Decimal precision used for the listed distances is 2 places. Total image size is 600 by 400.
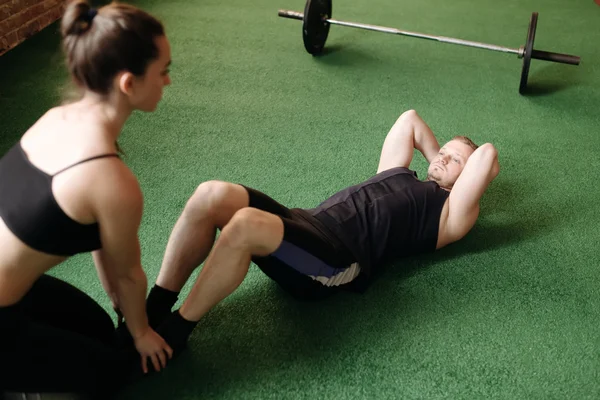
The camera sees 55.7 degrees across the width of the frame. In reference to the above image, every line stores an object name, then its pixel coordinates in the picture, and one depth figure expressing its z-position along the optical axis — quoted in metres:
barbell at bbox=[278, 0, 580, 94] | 2.52
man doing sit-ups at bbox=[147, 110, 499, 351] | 1.34
